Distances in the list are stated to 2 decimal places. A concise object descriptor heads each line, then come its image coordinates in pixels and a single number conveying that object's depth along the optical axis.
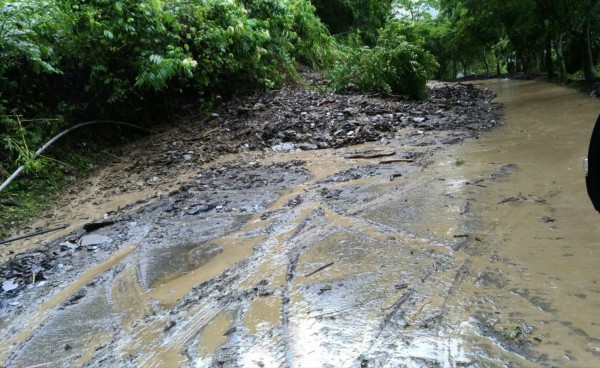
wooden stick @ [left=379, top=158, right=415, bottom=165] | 6.11
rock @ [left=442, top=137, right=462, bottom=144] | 7.14
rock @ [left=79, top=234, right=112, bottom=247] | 4.36
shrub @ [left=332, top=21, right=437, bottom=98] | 11.44
